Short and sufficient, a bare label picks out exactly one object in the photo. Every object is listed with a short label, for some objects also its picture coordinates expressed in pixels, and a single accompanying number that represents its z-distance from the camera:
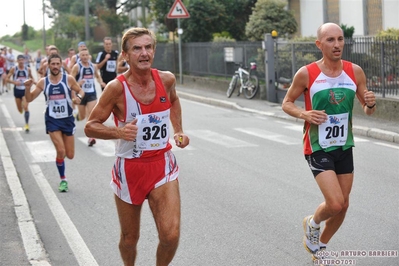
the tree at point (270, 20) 28.52
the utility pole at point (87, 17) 45.62
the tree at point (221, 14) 32.22
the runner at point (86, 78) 16.62
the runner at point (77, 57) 17.11
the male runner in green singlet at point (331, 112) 6.68
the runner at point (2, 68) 34.62
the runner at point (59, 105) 11.23
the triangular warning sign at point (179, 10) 27.64
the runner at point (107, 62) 19.19
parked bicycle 24.53
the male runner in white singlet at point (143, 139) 5.85
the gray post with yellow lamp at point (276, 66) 23.41
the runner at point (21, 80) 18.77
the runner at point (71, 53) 24.38
